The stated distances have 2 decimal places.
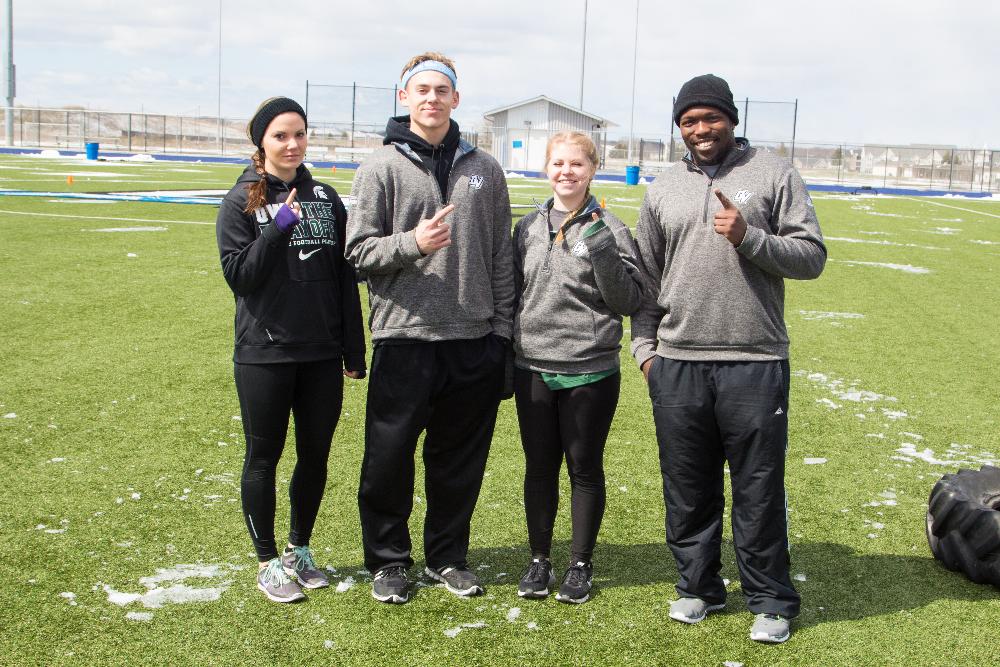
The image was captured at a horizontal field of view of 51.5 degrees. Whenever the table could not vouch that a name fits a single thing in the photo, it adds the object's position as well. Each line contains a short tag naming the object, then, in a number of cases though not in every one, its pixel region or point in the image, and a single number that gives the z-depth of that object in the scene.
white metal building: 47.69
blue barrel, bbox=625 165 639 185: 33.53
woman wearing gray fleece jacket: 3.46
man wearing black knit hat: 3.28
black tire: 3.72
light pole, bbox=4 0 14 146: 44.47
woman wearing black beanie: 3.41
